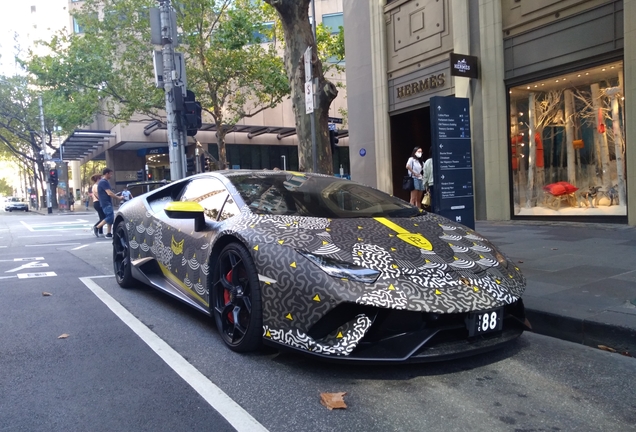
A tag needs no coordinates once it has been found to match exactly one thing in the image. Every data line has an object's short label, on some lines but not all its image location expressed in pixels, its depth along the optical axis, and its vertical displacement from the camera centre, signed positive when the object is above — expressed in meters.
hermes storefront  9.97 +1.69
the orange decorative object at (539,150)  11.69 +0.43
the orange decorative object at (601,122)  10.34 +0.85
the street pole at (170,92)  11.64 +2.05
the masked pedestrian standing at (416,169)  12.87 +0.17
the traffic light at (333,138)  10.79 +0.83
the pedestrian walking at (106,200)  12.53 -0.18
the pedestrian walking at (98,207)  13.11 -0.35
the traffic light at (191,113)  11.41 +1.54
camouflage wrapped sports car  3.11 -0.59
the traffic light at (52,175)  41.53 +1.46
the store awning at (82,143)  35.19 +3.54
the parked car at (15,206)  51.62 -0.94
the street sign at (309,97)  7.38 +1.14
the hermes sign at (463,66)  11.54 +2.30
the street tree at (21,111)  41.19 +6.43
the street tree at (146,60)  23.05 +5.68
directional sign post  7.30 +0.21
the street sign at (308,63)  7.44 +1.59
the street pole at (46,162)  39.84 +2.52
